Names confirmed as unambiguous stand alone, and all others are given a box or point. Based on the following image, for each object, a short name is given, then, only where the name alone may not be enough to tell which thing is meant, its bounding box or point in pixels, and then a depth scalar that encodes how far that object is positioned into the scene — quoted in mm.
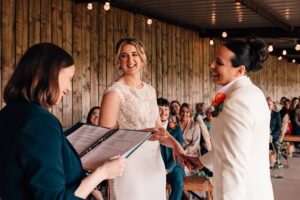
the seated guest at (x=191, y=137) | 5758
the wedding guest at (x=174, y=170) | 4227
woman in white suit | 1683
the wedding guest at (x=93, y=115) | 5753
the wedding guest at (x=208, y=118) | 6709
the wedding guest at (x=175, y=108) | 7551
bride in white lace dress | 2469
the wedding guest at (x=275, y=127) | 8125
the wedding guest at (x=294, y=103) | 10671
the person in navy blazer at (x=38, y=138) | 1104
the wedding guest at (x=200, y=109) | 9877
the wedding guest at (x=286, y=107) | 10363
